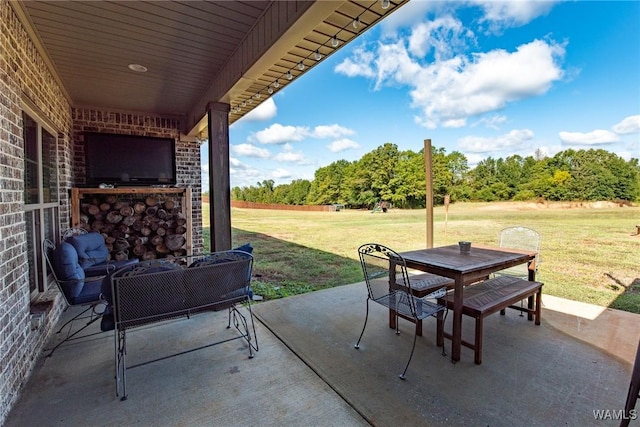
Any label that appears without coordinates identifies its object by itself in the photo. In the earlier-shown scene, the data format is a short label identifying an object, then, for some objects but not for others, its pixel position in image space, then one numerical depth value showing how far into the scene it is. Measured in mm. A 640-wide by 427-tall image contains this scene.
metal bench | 1970
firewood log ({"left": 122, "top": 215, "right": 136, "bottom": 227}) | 4801
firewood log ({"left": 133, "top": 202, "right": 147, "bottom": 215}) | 4922
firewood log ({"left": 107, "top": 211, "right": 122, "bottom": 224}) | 4668
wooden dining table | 2330
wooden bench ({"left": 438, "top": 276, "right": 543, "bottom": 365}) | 2260
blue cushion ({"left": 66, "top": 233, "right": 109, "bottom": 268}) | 3537
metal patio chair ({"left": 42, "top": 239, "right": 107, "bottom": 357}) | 2574
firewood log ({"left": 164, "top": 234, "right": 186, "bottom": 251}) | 4984
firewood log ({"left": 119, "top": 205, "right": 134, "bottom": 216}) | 4797
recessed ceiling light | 3167
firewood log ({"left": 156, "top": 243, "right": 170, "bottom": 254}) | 4965
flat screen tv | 4609
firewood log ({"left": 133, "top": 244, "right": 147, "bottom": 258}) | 4840
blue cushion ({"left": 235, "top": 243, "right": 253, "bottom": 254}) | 2726
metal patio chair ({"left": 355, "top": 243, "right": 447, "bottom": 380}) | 2270
